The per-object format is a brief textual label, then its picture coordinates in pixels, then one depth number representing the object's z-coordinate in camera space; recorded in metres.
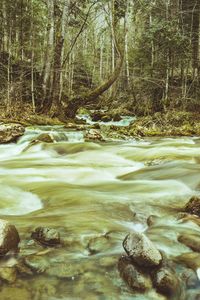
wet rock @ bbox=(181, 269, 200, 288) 2.99
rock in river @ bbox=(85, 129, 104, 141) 11.40
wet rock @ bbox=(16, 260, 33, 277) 2.97
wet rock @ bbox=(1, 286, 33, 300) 2.67
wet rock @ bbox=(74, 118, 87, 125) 14.62
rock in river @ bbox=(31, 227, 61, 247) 3.44
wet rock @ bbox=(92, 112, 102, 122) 16.78
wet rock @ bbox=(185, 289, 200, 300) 2.86
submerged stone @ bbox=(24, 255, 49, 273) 3.03
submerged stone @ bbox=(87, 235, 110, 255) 3.40
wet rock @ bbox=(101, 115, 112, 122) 16.53
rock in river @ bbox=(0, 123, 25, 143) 10.76
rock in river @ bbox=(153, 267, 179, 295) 2.85
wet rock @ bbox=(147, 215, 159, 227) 4.32
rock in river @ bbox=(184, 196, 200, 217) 4.50
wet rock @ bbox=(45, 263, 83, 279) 2.97
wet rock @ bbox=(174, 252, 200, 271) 3.20
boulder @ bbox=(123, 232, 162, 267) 2.91
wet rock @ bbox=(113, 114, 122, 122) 16.47
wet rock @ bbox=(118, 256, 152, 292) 2.84
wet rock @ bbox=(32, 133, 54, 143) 10.64
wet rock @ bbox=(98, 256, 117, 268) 3.13
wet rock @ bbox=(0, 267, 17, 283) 2.87
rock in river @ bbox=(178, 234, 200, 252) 3.57
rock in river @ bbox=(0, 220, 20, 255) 3.18
